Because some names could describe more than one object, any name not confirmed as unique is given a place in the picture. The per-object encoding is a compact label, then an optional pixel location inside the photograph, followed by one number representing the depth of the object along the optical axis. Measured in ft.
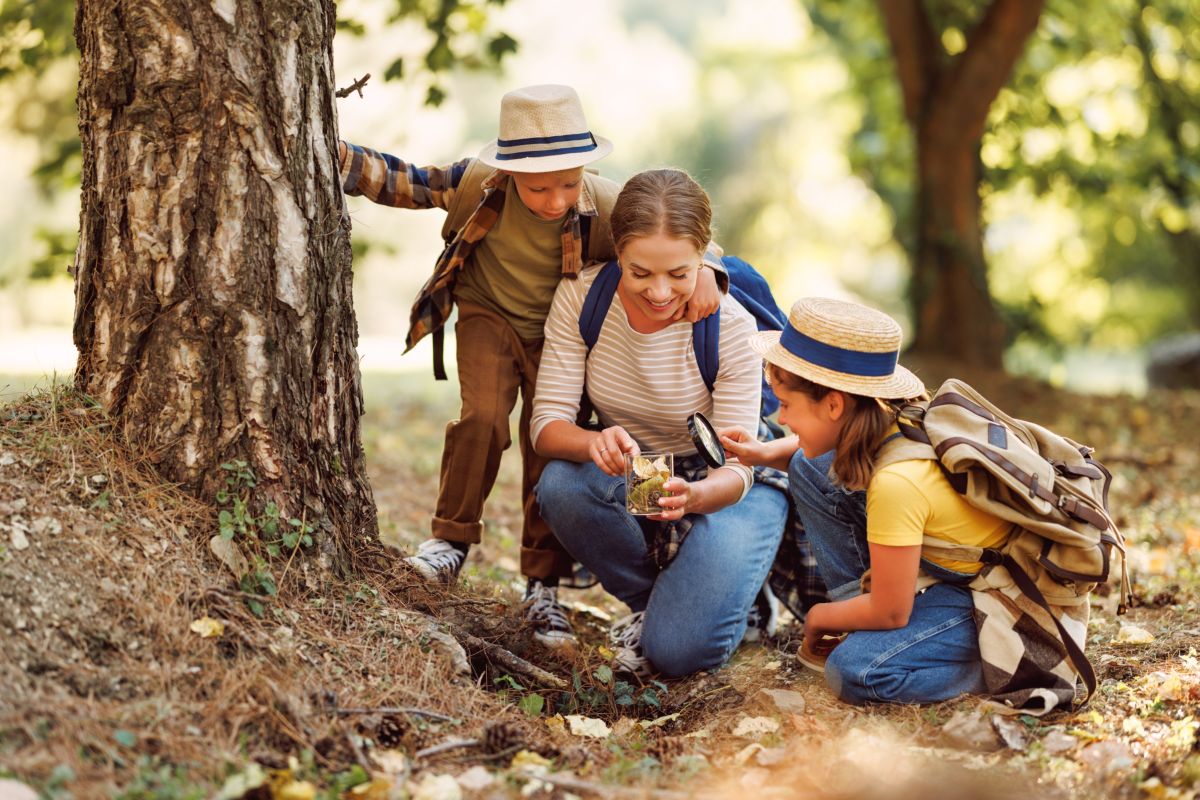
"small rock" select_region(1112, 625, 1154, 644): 11.31
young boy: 11.28
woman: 10.79
